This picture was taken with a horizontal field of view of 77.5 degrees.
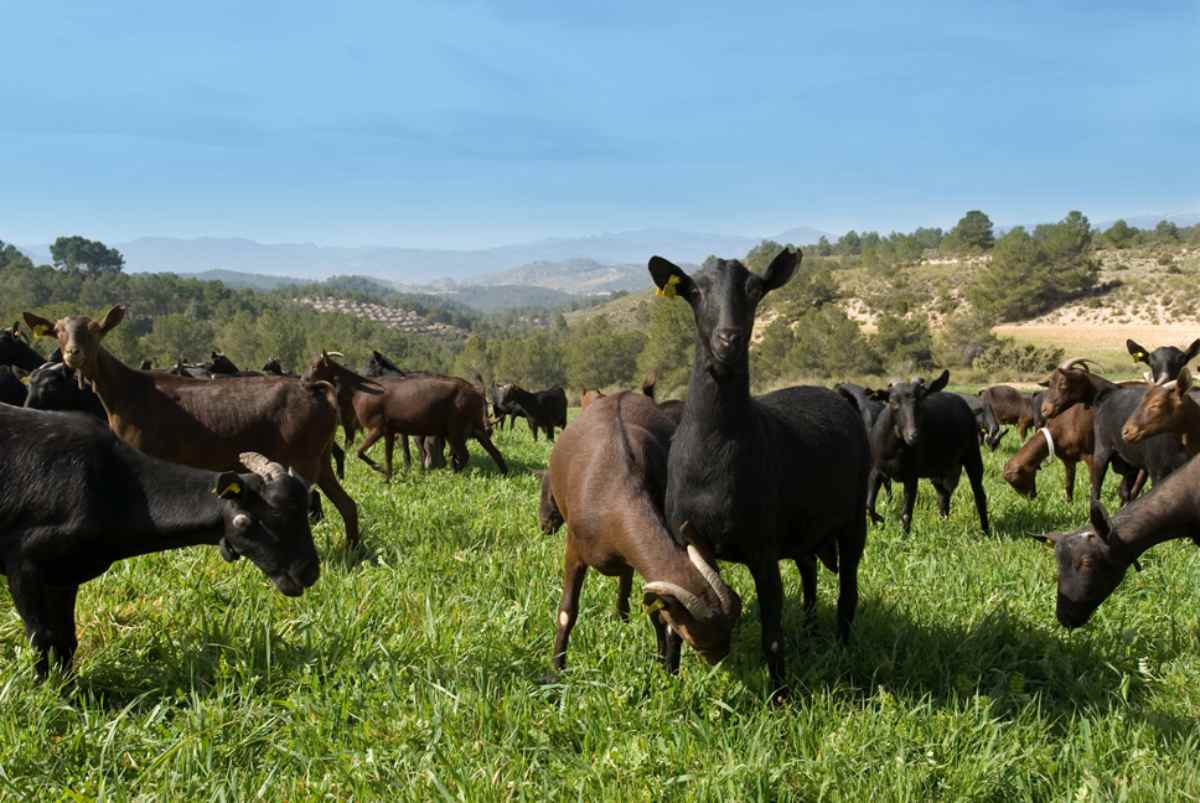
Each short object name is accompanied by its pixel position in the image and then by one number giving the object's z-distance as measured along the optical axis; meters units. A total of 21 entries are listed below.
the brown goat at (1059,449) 10.02
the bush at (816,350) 61.75
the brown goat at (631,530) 3.77
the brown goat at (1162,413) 7.35
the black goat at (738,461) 4.05
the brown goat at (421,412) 12.51
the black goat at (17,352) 10.73
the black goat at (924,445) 8.62
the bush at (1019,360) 50.16
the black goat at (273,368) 13.74
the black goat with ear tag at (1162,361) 9.70
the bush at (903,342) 59.72
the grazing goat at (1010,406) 18.14
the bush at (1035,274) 75.62
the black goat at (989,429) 15.69
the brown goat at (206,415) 7.22
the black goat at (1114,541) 4.84
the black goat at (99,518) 4.04
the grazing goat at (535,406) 20.02
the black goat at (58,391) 7.88
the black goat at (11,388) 9.75
